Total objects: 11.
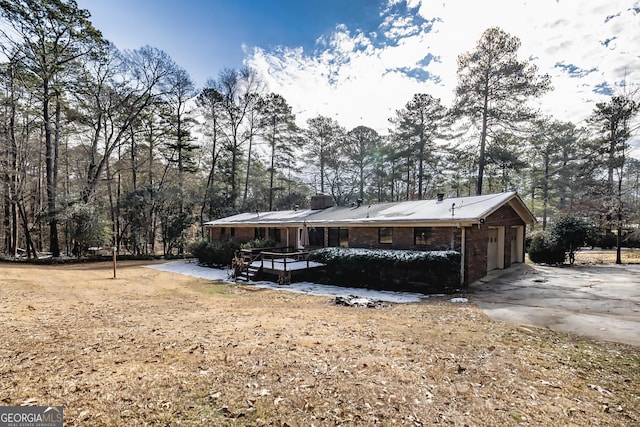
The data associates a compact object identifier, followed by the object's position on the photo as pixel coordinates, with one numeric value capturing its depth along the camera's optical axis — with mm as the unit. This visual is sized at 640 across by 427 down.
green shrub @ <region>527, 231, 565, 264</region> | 15406
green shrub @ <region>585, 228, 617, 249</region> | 23511
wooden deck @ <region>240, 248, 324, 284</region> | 12195
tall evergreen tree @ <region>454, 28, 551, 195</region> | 18156
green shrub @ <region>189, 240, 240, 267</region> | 16969
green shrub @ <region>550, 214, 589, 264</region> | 14773
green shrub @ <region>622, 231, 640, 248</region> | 22512
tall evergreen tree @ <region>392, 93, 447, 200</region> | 24266
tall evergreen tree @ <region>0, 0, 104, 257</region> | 14992
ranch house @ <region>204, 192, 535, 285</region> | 10645
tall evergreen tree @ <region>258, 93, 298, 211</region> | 25703
